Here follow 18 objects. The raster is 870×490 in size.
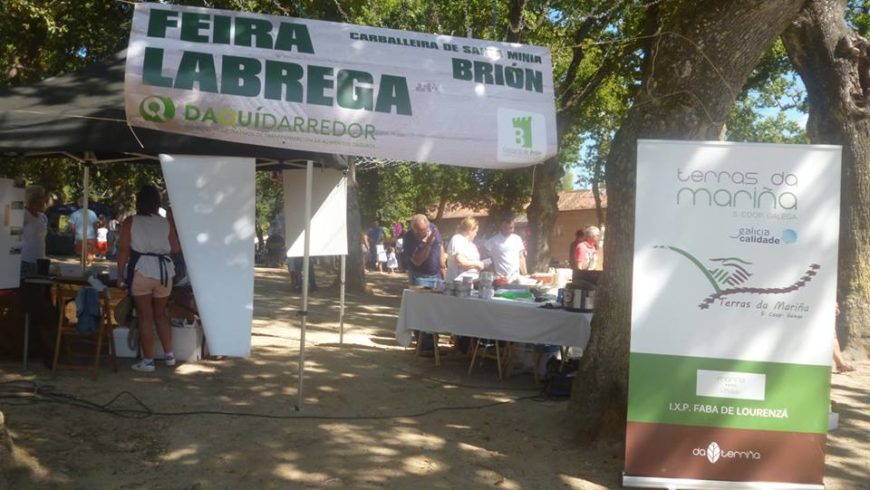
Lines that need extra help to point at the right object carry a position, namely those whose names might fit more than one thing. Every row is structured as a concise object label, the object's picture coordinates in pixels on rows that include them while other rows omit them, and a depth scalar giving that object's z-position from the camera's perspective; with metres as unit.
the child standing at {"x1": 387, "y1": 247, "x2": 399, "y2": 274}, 30.31
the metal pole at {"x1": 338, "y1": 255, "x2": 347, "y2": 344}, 9.70
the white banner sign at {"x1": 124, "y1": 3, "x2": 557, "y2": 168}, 5.75
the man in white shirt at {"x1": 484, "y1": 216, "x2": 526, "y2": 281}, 9.67
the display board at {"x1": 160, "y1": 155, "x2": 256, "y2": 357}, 5.95
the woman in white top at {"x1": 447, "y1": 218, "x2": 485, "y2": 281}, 9.41
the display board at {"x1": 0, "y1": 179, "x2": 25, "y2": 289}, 7.25
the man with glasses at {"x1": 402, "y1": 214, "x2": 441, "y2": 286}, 9.95
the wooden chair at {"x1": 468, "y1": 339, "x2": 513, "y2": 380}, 8.14
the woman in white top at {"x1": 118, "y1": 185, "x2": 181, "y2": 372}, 7.21
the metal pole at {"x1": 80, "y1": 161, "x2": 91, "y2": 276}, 8.62
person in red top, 12.55
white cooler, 7.93
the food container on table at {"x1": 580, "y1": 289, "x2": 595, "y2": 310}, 7.47
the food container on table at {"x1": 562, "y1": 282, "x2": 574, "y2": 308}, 7.51
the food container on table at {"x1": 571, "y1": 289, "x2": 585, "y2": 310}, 7.46
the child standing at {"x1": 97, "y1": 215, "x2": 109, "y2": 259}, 26.71
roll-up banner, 4.63
